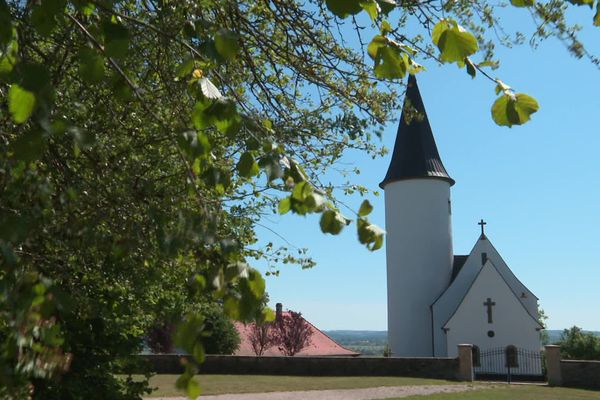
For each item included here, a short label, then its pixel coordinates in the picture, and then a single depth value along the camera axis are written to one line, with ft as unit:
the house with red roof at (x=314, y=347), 156.46
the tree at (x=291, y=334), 149.89
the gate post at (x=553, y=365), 76.59
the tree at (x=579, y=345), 102.06
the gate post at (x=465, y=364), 79.29
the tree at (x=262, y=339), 143.02
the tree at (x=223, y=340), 110.93
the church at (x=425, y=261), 116.67
